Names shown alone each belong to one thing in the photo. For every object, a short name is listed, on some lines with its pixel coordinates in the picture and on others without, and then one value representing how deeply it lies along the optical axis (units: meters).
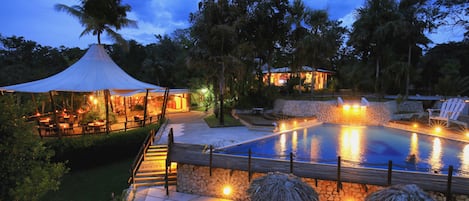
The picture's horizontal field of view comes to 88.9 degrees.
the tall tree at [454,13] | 17.03
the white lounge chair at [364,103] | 15.03
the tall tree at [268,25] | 16.34
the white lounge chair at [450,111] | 10.95
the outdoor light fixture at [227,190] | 7.02
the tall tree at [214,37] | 13.31
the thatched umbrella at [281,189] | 4.10
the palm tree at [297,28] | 17.33
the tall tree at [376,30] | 18.34
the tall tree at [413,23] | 17.39
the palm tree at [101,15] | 12.60
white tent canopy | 10.88
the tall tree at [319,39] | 16.22
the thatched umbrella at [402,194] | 3.85
